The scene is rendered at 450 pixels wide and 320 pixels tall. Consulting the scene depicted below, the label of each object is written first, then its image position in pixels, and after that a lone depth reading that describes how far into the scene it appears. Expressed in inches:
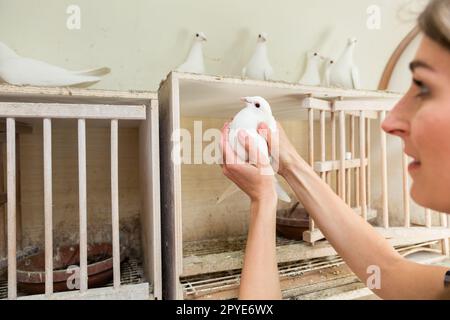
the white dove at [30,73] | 34.9
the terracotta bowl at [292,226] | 48.1
